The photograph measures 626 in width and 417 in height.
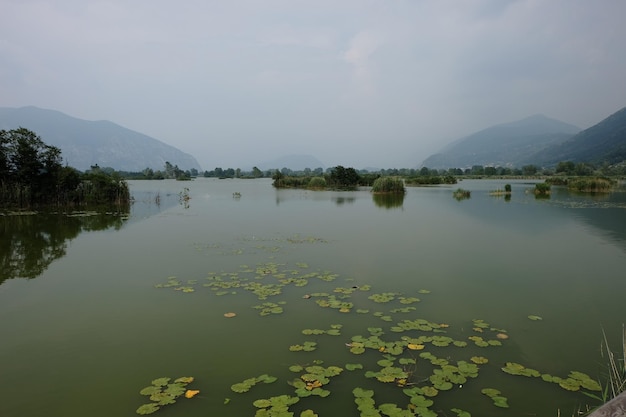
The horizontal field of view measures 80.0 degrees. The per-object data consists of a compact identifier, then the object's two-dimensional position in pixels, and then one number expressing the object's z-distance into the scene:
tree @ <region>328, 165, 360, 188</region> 55.00
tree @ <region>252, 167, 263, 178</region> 113.64
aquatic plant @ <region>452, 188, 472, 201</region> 34.19
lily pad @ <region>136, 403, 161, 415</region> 3.84
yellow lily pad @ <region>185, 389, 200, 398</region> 4.11
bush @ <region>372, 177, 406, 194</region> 39.94
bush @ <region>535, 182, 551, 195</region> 37.00
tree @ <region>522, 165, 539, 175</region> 109.06
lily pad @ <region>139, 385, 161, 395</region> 4.18
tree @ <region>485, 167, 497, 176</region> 123.26
